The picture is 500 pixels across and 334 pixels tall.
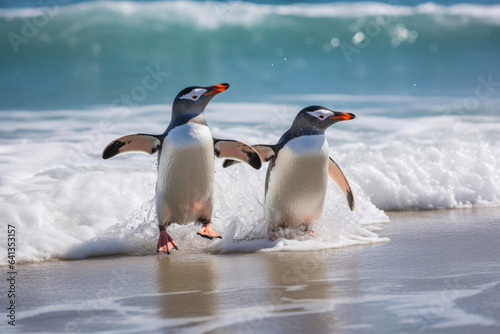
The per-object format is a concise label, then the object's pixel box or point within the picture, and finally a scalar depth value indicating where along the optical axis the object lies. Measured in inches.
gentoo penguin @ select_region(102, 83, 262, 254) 371.2
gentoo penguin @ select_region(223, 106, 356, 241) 381.4
